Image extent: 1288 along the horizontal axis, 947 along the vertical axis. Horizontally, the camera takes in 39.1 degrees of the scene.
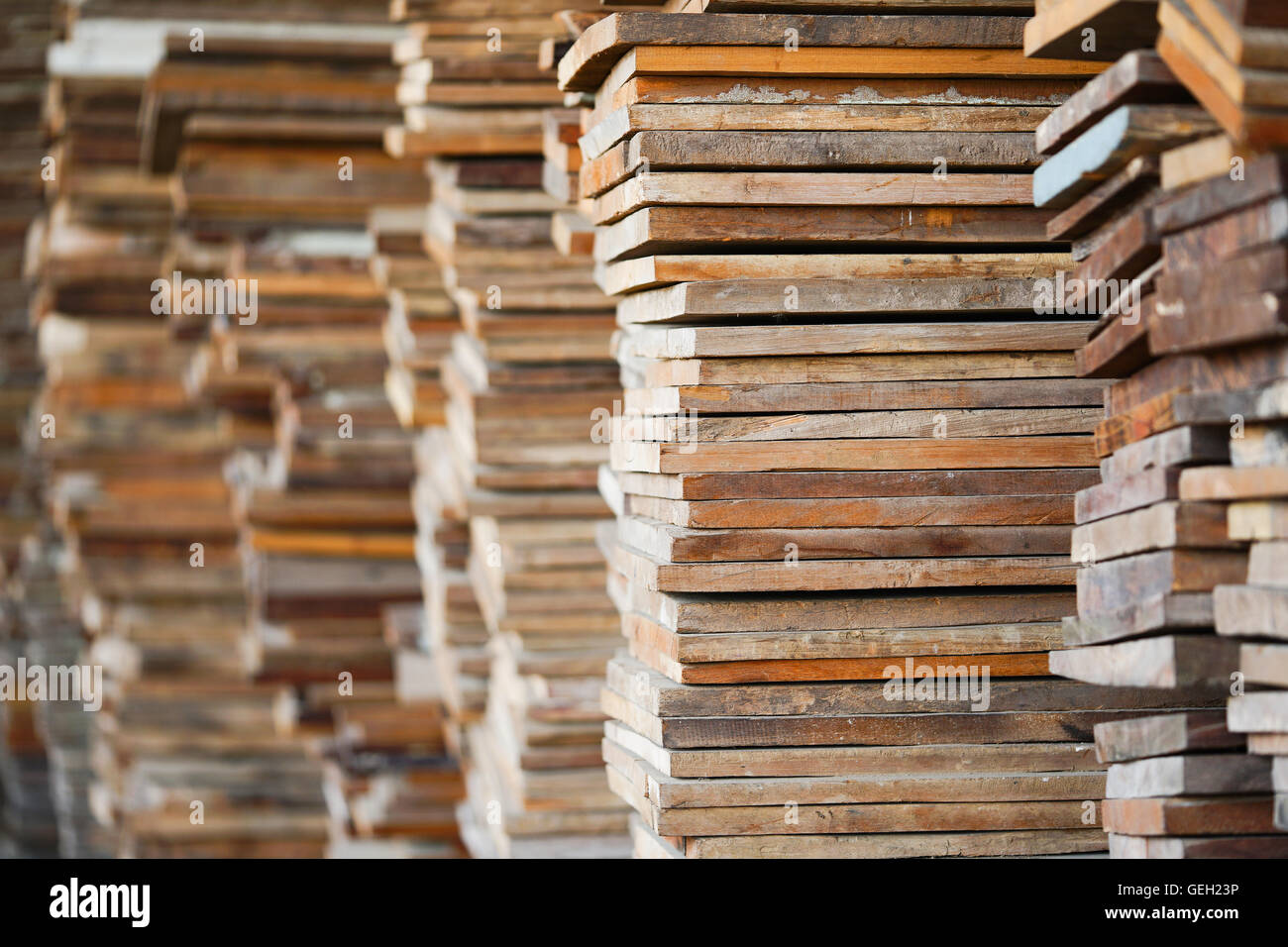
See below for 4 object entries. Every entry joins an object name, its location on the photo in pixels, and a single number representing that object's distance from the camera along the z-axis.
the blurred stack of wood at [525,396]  5.62
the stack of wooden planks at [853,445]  3.77
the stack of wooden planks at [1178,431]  2.77
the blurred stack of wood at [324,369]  7.40
